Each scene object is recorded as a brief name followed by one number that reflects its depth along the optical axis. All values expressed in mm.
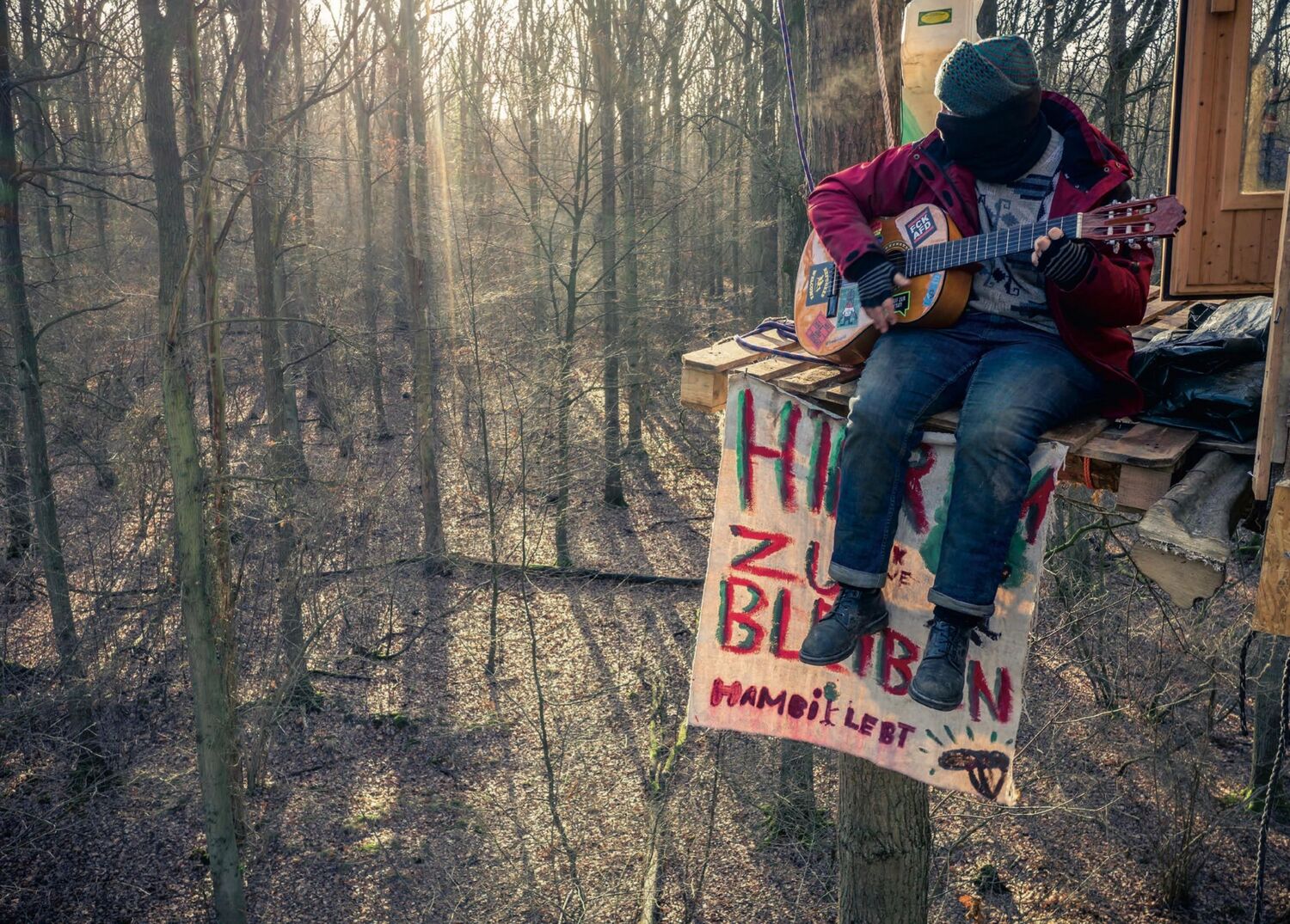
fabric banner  3264
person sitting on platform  3020
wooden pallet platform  3018
